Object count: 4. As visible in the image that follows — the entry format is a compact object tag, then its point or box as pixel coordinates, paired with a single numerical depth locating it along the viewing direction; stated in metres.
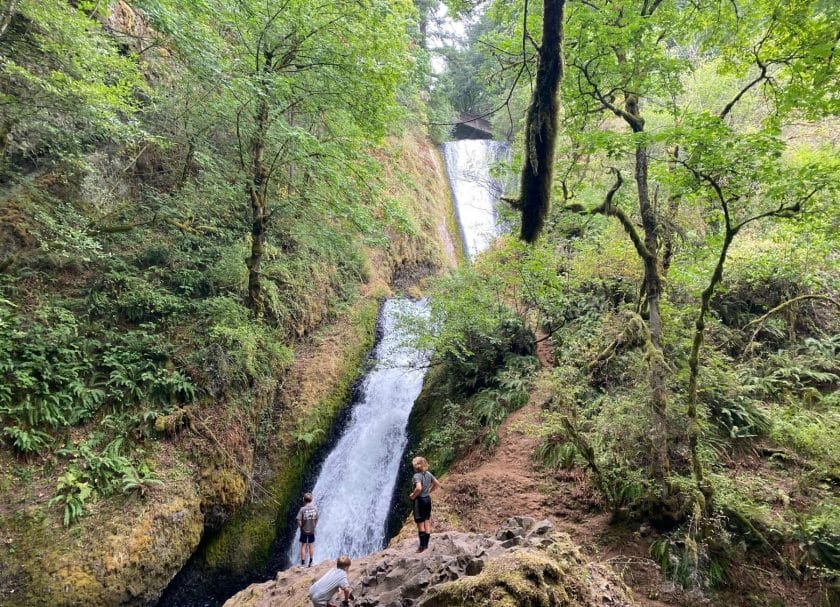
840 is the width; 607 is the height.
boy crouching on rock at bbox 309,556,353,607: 4.77
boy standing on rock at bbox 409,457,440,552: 5.43
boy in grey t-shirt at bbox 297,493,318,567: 7.82
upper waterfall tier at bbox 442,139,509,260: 24.94
